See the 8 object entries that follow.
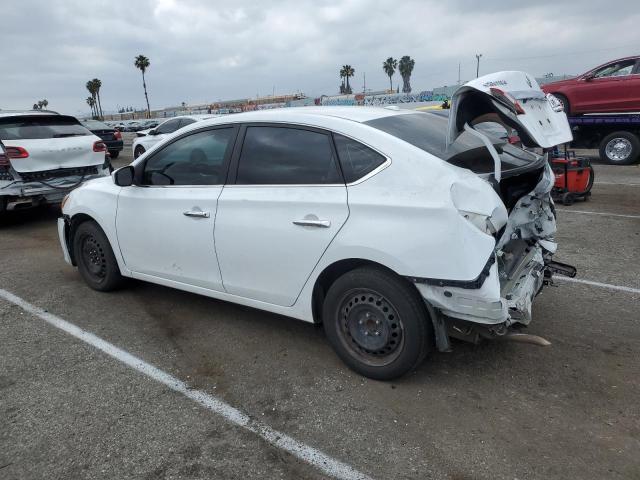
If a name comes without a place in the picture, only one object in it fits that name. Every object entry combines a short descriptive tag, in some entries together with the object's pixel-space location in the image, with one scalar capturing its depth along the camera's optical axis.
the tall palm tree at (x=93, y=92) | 99.82
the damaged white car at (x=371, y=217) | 2.83
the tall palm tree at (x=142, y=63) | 79.60
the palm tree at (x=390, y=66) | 97.81
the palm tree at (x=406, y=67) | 104.94
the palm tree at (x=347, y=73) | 91.88
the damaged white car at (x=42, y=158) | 7.36
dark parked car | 17.90
